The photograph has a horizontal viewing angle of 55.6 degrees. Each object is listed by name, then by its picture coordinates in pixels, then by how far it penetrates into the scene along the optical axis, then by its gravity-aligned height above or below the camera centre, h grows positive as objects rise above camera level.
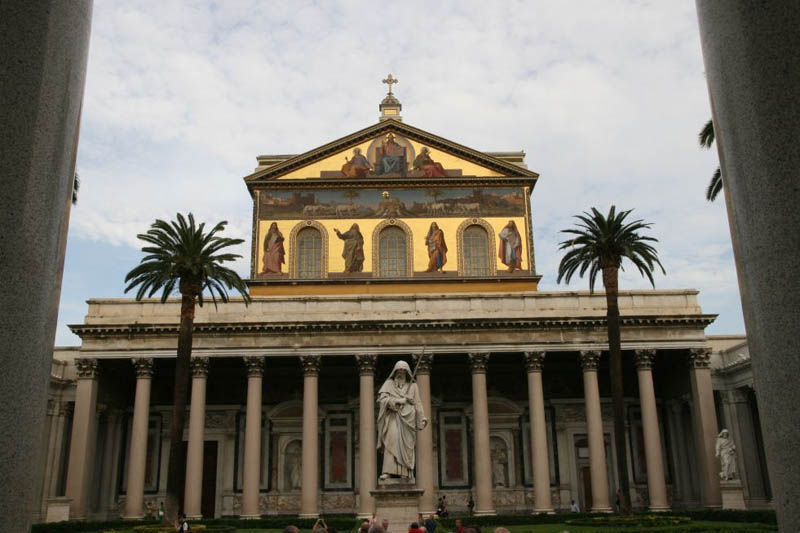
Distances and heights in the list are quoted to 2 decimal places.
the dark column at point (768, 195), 3.31 +1.24
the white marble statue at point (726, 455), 33.16 +0.99
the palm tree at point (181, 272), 28.80 +8.30
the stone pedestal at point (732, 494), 33.06 -0.67
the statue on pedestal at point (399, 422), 17.89 +1.43
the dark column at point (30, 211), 3.21 +1.19
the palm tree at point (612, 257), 30.36 +9.13
